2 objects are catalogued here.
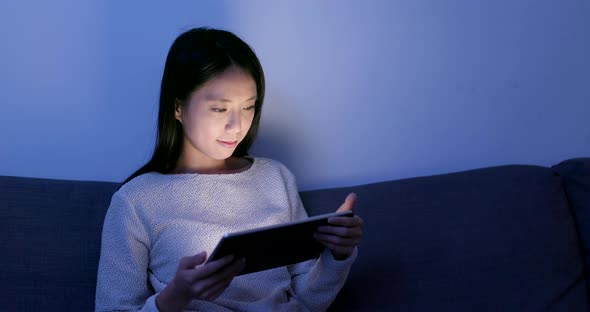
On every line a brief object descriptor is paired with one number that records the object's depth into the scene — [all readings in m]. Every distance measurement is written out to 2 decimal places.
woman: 2.36
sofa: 2.44
